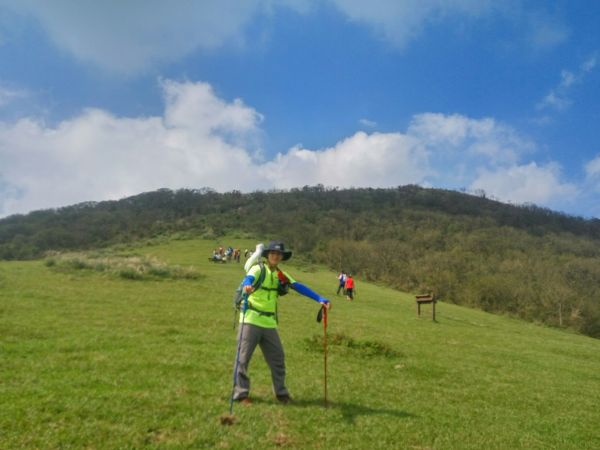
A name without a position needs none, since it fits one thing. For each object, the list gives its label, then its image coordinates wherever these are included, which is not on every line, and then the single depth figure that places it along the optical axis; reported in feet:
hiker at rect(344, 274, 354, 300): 122.90
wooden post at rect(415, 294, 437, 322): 97.76
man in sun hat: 28.79
